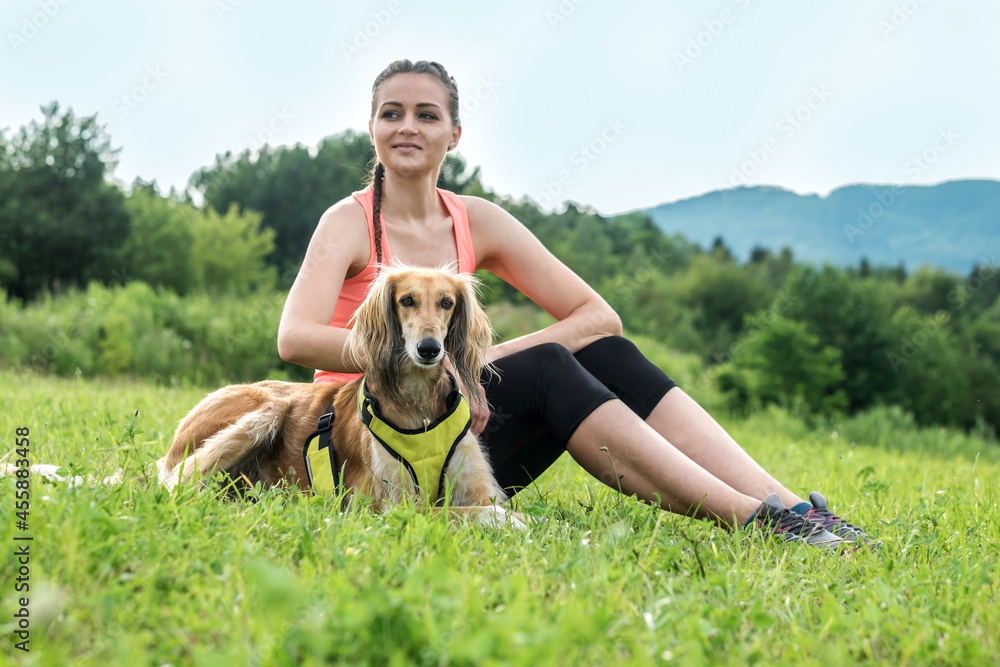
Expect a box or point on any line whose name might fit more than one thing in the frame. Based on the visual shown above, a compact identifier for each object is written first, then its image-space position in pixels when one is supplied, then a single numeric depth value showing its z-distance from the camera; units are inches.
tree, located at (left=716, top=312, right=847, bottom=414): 1379.2
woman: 127.6
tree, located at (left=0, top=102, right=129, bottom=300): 1133.1
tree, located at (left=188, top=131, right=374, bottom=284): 1530.5
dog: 129.4
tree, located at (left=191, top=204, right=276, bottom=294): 1402.6
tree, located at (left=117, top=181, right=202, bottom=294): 1264.8
